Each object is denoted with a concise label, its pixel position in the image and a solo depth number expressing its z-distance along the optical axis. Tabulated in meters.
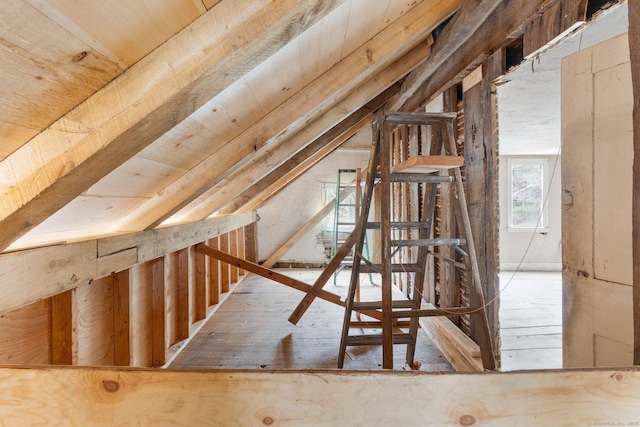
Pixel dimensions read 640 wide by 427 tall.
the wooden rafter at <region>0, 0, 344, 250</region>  0.64
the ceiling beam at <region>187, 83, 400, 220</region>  2.15
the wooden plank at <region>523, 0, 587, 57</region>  1.21
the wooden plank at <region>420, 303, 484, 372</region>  1.86
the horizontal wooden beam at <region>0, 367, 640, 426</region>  0.58
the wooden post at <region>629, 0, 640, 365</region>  0.66
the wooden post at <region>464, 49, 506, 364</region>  1.76
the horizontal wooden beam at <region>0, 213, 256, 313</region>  0.89
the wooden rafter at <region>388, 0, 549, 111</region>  1.41
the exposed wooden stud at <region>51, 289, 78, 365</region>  1.30
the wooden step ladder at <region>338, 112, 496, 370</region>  1.55
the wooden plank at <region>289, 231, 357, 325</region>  2.44
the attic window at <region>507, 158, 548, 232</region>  5.21
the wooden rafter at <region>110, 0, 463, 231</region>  1.37
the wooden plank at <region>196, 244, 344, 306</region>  2.79
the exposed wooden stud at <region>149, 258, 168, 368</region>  2.09
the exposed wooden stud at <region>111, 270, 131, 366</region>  1.72
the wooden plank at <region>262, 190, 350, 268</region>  5.31
